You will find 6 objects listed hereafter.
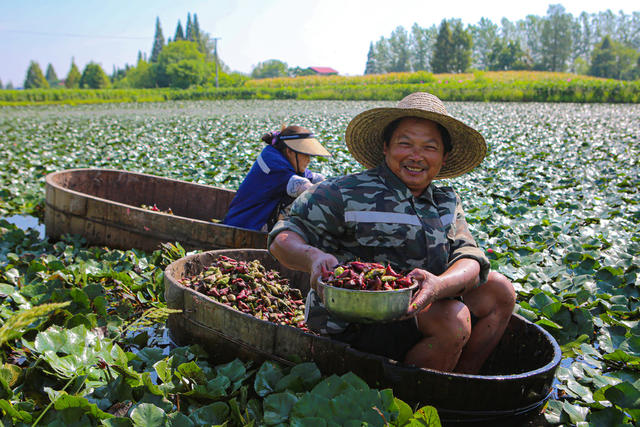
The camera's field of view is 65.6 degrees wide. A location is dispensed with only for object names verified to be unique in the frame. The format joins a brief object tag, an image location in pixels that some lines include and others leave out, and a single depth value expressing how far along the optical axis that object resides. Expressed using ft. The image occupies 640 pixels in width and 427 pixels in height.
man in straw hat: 6.66
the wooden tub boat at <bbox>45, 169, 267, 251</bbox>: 12.71
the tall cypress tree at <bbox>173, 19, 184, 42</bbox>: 302.86
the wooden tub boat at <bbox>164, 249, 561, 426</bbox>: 6.22
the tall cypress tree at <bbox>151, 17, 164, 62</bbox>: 295.46
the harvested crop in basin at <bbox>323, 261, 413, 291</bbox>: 5.82
